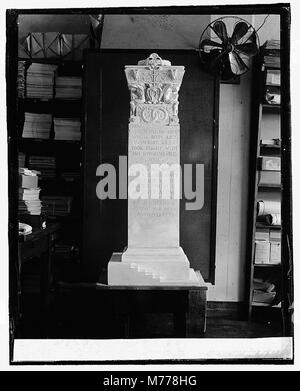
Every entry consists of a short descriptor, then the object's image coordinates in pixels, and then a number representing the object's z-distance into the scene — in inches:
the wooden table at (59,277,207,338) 137.9
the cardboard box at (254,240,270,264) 167.6
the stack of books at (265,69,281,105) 162.1
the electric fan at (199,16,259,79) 150.6
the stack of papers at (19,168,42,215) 142.0
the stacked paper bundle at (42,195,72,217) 170.3
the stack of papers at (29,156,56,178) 177.2
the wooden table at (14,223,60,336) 134.9
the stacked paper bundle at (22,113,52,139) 175.9
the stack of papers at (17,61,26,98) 171.8
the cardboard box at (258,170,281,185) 167.6
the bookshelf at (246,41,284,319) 164.2
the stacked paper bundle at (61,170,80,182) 175.3
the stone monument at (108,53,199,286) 143.6
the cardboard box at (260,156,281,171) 164.9
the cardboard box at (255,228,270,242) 168.7
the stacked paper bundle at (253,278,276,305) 166.6
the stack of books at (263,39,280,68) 159.7
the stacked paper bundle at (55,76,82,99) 175.8
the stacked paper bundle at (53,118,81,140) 175.8
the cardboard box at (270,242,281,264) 166.7
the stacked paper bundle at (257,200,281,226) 163.6
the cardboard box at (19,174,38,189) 143.3
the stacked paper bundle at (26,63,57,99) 175.0
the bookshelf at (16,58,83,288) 170.9
